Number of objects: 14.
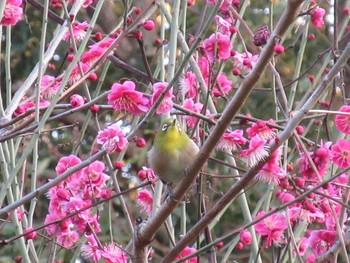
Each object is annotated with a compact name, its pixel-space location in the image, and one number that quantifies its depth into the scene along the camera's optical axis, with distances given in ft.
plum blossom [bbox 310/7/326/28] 20.82
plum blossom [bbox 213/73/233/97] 21.82
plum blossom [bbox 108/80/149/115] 19.10
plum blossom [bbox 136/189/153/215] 20.99
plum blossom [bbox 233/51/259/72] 20.65
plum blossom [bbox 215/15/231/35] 21.57
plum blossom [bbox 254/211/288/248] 20.16
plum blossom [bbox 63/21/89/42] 22.07
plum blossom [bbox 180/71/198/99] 21.63
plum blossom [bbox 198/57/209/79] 22.40
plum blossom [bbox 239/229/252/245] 20.26
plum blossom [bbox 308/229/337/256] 20.07
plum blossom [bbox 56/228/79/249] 20.61
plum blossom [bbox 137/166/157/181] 20.65
